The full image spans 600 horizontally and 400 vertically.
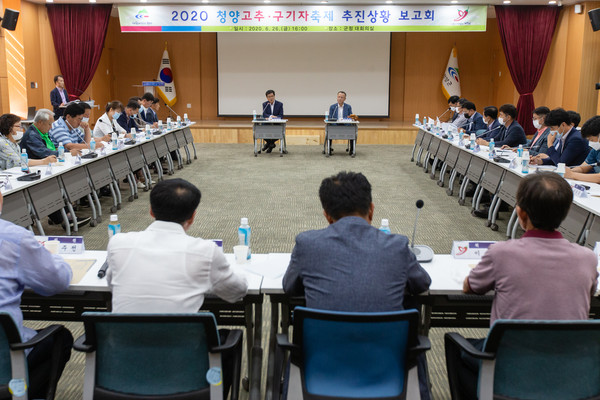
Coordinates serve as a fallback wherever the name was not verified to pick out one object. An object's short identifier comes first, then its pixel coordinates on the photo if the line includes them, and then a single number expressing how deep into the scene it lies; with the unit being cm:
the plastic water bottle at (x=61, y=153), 513
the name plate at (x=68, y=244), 260
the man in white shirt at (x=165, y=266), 172
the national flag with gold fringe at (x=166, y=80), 1322
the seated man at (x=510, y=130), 643
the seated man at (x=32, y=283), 182
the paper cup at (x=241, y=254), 247
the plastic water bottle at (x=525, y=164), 479
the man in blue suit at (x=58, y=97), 988
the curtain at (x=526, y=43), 1082
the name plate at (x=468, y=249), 253
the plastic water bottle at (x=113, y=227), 264
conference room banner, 1041
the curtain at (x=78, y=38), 1123
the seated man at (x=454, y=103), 912
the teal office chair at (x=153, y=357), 159
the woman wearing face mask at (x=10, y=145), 475
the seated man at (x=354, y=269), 163
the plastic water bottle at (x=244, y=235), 262
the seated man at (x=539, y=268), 170
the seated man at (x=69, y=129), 581
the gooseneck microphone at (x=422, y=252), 248
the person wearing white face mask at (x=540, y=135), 571
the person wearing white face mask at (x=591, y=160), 424
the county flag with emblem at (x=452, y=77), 1294
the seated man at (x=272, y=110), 1040
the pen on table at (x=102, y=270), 227
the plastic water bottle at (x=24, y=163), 461
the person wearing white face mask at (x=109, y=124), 695
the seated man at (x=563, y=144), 484
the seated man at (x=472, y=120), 784
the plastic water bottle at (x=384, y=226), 248
